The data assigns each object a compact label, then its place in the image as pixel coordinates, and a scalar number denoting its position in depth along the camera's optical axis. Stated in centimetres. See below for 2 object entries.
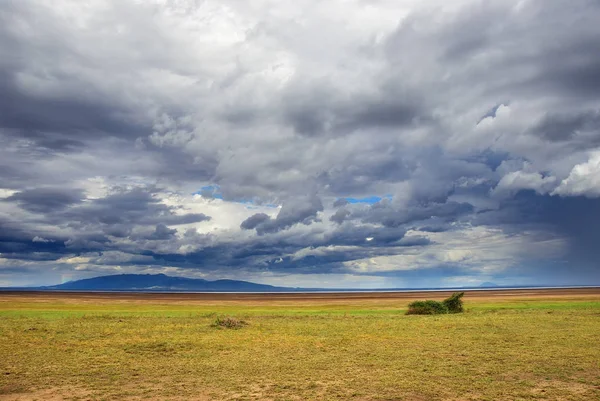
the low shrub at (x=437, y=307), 5634
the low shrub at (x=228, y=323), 4144
